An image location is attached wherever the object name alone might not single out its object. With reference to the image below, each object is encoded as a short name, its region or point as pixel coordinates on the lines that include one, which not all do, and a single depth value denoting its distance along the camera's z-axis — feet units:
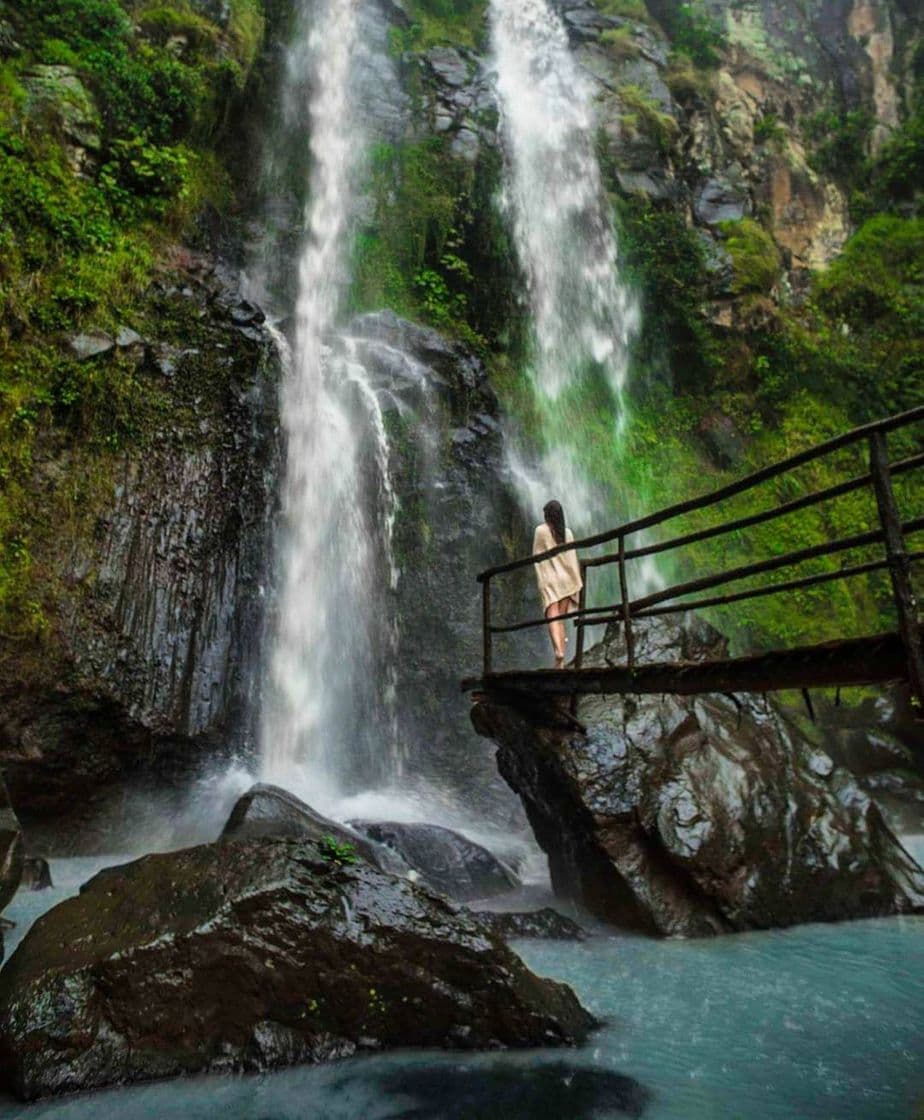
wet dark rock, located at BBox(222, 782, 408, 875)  20.77
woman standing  23.08
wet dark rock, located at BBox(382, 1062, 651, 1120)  10.65
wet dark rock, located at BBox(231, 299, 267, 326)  36.81
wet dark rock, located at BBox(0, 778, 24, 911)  16.67
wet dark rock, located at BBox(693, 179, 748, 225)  63.67
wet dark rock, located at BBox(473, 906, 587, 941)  19.47
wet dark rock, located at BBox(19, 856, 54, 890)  21.32
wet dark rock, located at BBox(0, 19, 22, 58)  37.60
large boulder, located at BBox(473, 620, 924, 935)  20.08
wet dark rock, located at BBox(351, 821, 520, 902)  23.25
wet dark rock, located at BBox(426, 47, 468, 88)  61.57
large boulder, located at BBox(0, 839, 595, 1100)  11.57
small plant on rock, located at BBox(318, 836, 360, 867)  14.07
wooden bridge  11.41
